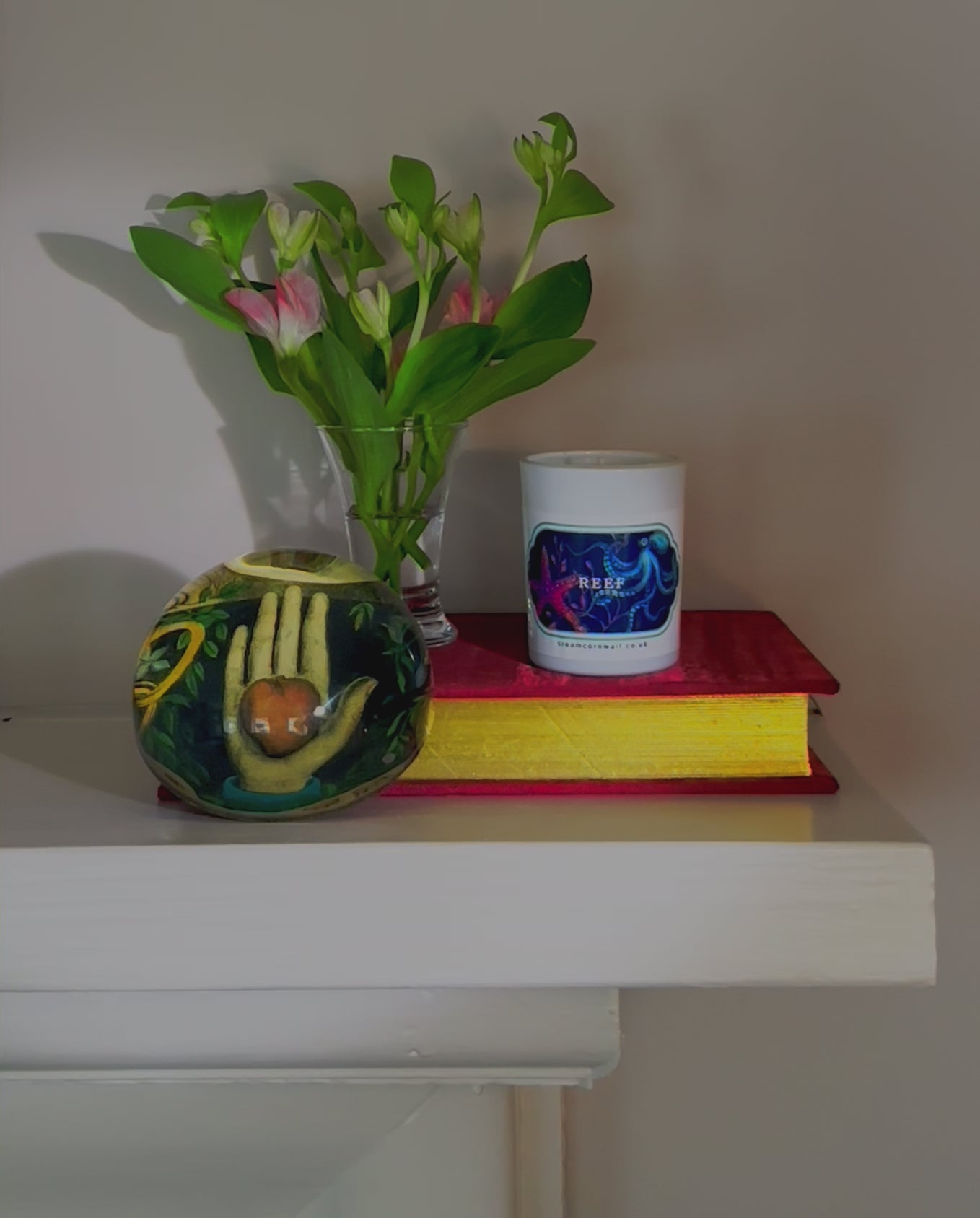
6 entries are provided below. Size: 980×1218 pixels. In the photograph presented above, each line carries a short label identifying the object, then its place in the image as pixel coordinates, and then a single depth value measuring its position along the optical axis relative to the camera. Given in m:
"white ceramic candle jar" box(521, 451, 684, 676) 0.45
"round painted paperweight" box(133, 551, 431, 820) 0.40
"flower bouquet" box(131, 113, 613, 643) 0.49
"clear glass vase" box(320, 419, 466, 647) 0.49
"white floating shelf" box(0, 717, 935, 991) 0.39
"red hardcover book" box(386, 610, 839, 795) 0.44
